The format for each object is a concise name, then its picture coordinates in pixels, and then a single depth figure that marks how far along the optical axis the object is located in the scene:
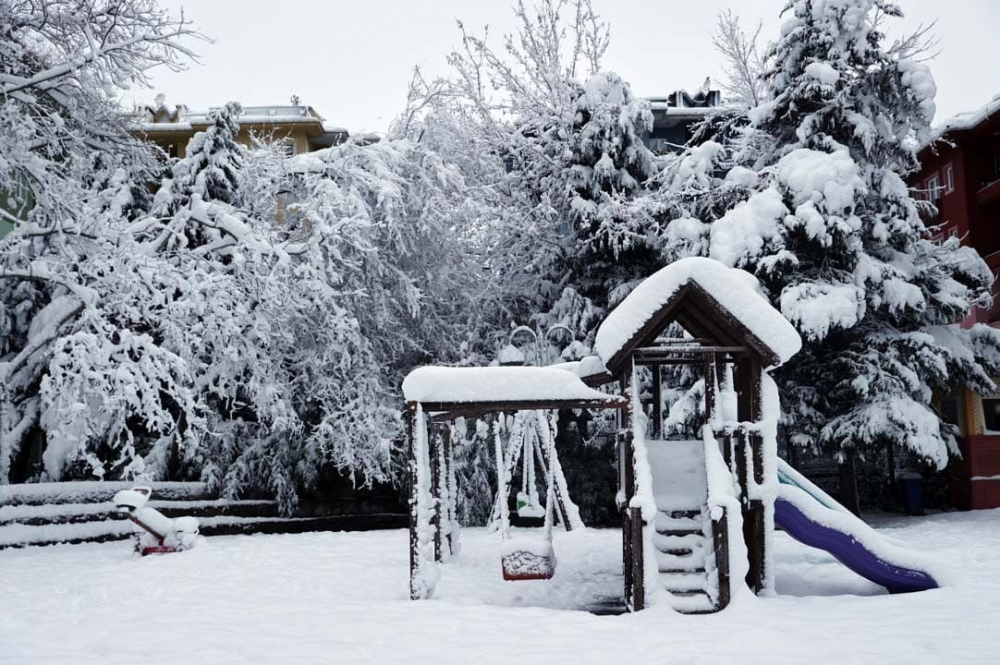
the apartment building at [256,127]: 29.50
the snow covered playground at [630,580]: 6.95
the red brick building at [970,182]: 22.75
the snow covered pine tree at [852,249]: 14.50
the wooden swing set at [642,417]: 8.70
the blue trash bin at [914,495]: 18.28
